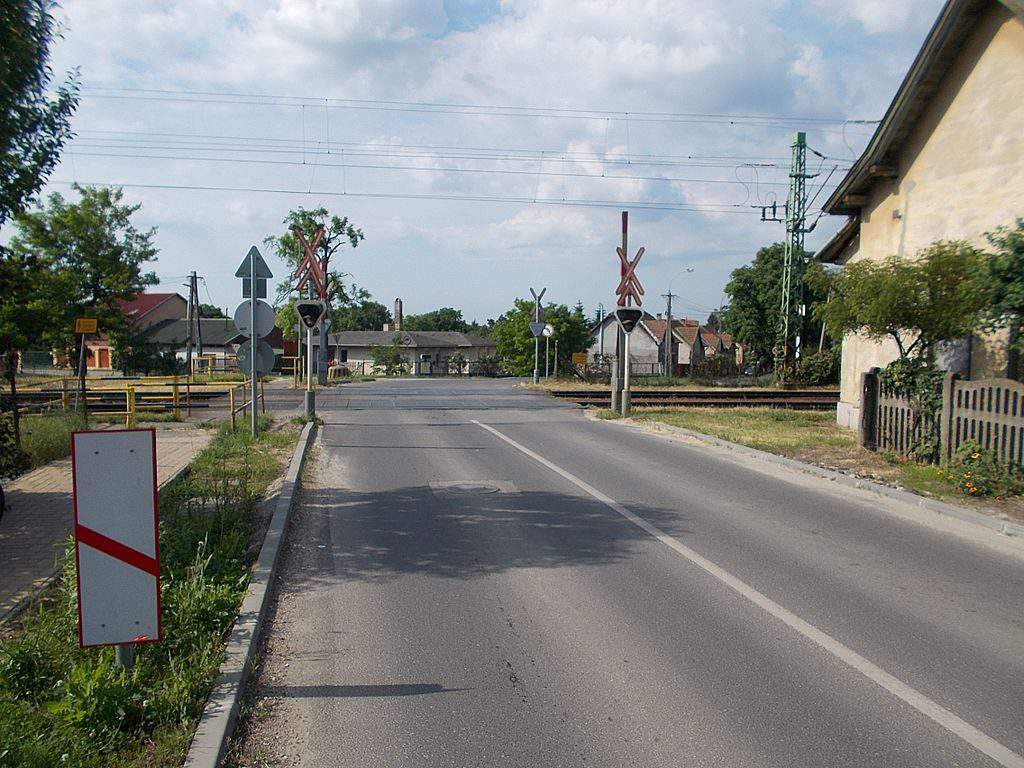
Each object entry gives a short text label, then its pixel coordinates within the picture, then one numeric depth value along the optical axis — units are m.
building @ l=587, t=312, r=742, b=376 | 83.33
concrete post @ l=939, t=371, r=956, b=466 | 11.72
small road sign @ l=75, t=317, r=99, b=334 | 18.73
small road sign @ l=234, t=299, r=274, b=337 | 15.32
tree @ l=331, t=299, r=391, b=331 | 128.25
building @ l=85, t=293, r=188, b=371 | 76.56
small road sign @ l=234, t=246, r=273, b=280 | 15.39
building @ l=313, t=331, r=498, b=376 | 95.19
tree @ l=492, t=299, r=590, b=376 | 55.12
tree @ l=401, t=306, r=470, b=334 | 150.50
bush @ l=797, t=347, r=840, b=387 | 38.09
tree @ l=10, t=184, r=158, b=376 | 39.38
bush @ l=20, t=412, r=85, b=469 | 13.19
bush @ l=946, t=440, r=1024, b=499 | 10.14
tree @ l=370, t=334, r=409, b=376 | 75.06
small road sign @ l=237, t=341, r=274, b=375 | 15.45
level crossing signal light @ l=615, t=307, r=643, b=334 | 21.66
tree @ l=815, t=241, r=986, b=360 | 12.53
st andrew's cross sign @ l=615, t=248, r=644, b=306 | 22.06
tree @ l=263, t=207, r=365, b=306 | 54.00
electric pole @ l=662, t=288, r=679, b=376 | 57.86
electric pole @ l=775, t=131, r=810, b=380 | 38.38
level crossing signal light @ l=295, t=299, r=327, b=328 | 19.84
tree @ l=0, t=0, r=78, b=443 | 6.71
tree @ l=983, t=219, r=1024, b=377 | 10.15
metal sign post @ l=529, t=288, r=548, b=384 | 42.09
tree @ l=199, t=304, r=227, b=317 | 115.68
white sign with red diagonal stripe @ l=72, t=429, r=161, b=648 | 4.07
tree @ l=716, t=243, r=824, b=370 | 56.91
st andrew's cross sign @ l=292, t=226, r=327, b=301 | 23.78
